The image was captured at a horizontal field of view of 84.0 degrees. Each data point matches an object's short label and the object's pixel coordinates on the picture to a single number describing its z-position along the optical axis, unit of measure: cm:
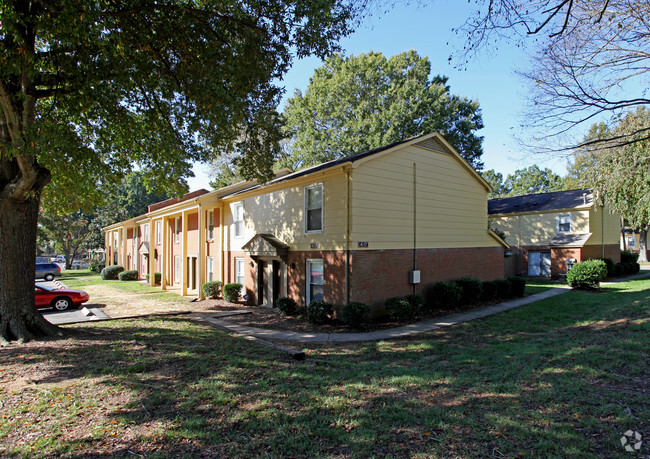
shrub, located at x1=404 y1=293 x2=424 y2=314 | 1346
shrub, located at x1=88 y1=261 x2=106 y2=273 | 4651
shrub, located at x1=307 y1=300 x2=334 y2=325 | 1252
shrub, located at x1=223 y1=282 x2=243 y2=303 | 1841
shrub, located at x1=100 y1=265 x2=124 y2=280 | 3556
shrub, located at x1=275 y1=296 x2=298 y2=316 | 1440
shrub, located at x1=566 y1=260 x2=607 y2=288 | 1945
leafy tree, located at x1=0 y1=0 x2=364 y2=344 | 841
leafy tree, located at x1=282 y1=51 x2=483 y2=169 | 2850
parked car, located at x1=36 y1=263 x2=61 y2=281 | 3516
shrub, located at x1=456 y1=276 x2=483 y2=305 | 1591
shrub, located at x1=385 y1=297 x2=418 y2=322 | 1271
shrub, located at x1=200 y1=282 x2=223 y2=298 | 1980
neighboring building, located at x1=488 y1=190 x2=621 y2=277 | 2636
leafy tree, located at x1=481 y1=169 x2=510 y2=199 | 7181
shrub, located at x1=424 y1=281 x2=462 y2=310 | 1477
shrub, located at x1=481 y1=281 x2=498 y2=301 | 1702
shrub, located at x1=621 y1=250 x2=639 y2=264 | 2962
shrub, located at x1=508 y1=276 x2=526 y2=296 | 1808
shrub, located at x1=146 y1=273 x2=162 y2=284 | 2883
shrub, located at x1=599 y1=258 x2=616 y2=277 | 2613
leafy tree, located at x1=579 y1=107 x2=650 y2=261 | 1404
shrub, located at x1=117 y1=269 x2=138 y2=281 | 3375
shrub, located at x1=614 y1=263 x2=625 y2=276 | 2680
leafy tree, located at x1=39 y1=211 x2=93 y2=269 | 5230
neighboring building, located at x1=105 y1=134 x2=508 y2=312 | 1273
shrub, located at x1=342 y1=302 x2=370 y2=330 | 1167
